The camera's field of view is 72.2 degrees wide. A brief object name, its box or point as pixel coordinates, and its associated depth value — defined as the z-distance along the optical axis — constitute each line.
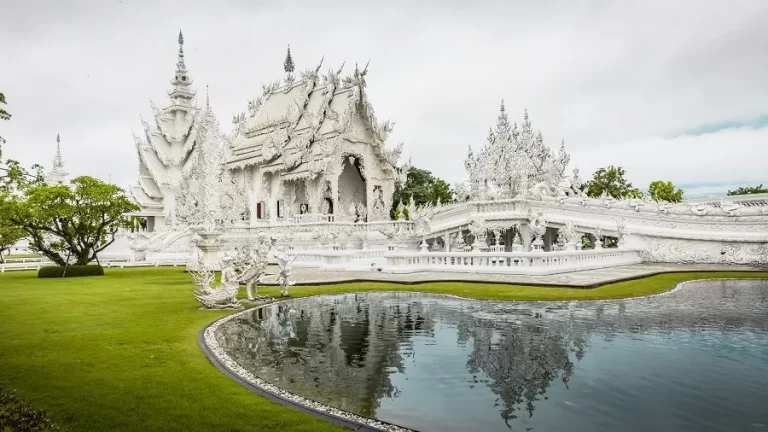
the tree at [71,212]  18.58
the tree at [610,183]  38.22
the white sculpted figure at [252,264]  10.83
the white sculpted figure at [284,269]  11.77
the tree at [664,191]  39.75
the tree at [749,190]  34.69
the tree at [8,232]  18.12
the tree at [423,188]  42.03
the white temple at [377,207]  18.09
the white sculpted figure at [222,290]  10.14
